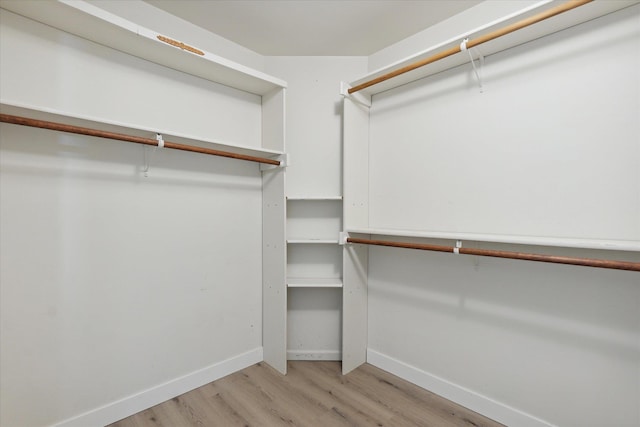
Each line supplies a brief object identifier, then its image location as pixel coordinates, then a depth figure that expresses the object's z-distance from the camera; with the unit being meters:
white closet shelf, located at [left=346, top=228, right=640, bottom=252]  1.23
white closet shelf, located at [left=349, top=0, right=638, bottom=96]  1.39
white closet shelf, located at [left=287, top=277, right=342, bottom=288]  2.26
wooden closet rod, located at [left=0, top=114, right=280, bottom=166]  1.31
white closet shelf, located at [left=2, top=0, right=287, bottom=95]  1.42
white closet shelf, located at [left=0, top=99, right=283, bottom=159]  1.35
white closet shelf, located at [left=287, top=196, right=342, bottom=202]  2.25
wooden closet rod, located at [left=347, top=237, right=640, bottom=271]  1.23
